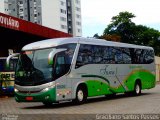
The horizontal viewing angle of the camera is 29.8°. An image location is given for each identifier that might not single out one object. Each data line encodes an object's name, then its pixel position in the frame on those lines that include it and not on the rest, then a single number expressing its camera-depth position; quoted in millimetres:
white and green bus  12341
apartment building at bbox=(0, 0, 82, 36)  81061
